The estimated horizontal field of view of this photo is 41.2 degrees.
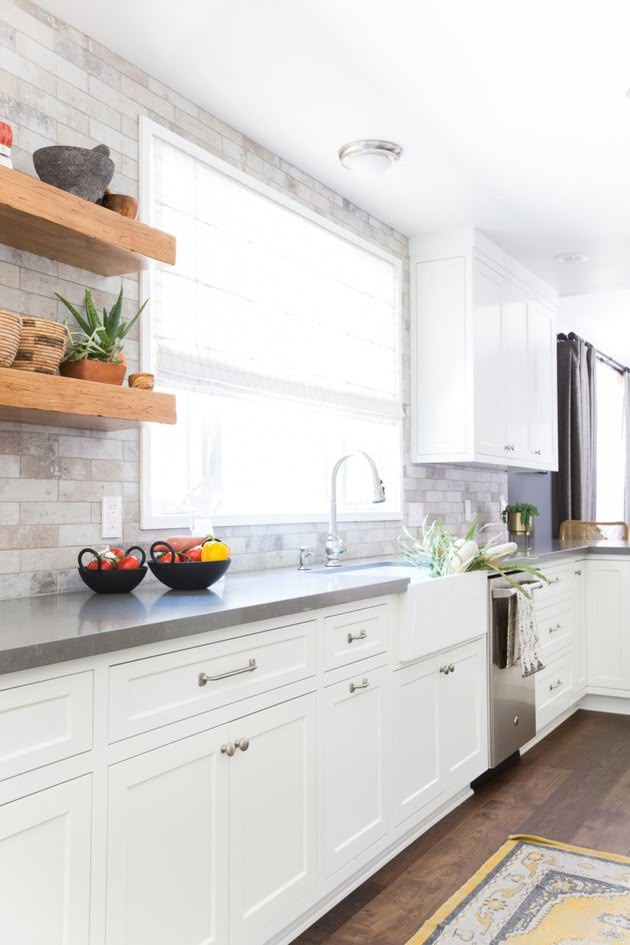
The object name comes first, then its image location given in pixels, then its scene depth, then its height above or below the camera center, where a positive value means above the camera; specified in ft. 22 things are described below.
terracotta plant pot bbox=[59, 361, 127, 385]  6.89 +1.12
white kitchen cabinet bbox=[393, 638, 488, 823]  8.67 -2.51
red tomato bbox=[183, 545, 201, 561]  7.51 -0.45
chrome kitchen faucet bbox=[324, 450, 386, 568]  10.56 -0.44
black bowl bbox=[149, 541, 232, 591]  7.33 -0.60
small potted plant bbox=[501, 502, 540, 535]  16.84 -0.27
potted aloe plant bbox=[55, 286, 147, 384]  6.93 +1.33
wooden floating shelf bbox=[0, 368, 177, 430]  6.12 +0.81
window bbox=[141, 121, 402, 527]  9.05 +1.93
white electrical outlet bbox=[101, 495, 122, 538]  7.91 -0.11
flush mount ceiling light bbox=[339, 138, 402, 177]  10.50 +4.43
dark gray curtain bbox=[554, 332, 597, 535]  22.90 +1.97
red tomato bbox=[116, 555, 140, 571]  7.12 -0.50
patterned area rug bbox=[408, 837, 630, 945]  7.13 -3.64
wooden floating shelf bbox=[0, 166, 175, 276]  6.26 +2.21
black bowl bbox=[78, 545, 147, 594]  7.06 -0.63
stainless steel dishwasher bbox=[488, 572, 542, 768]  10.73 -2.57
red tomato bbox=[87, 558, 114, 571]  7.09 -0.51
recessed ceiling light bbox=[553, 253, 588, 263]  15.17 +4.49
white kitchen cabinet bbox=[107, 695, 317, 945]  5.22 -2.29
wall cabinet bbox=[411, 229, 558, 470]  13.60 +2.56
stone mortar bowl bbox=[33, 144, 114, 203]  6.82 +2.77
